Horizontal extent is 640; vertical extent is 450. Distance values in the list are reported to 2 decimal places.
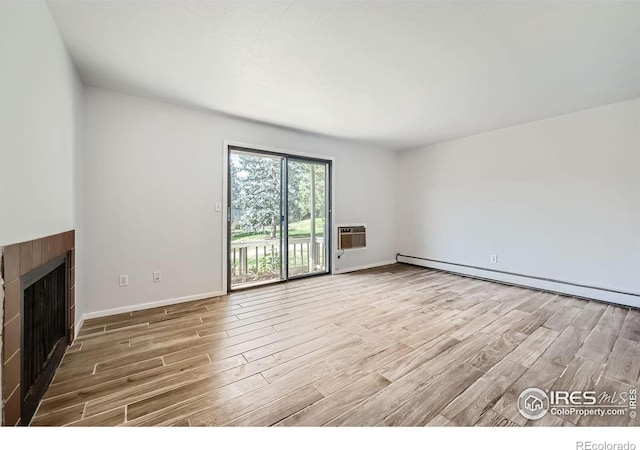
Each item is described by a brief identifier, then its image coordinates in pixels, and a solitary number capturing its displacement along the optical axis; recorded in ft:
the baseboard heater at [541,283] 9.66
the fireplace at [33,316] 3.58
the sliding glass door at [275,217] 11.62
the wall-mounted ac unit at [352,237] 14.65
